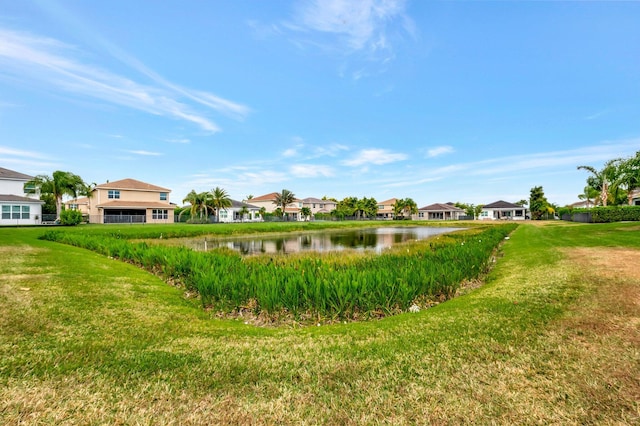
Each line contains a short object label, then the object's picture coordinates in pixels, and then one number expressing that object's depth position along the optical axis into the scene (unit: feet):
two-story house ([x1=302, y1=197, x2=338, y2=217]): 299.40
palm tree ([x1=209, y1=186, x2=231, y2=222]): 186.77
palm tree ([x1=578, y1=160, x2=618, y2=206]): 137.80
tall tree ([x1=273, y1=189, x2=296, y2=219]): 233.96
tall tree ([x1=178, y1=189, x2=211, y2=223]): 181.06
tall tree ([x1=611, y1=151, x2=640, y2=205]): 99.62
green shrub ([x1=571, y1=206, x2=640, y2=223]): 103.04
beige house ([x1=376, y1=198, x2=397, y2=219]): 313.18
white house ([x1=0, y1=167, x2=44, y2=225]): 106.73
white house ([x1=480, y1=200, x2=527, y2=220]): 233.47
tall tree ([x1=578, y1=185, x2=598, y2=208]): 205.00
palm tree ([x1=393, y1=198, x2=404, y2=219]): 276.41
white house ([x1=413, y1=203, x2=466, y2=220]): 274.36
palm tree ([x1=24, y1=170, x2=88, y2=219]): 123.59
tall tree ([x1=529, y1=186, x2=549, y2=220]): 199.52
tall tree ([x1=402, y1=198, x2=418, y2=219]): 275.18
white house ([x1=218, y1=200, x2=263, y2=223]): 211.61
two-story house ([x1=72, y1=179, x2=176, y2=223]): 142.41
